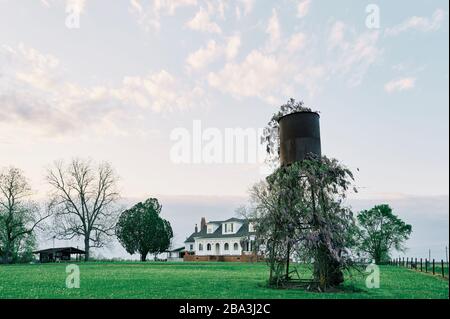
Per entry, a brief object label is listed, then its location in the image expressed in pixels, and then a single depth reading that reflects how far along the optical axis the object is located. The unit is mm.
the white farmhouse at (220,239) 69188
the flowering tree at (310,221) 15914
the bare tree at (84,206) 54812
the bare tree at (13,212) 53031
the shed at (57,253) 61388
